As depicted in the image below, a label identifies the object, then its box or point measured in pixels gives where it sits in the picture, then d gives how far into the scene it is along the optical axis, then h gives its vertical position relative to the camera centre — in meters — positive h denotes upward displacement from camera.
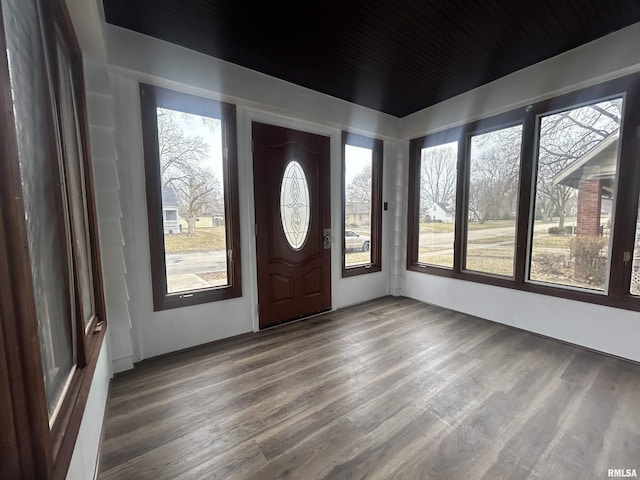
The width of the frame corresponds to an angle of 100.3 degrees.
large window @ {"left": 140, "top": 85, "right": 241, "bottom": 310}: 2.42 +0.20
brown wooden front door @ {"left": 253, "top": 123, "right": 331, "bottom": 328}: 3.02 -0.07
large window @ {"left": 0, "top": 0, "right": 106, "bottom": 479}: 0.65 -0.10
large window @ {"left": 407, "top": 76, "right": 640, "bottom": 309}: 2.36 +0.20
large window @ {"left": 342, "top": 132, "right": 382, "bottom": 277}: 3.81 +0.18
